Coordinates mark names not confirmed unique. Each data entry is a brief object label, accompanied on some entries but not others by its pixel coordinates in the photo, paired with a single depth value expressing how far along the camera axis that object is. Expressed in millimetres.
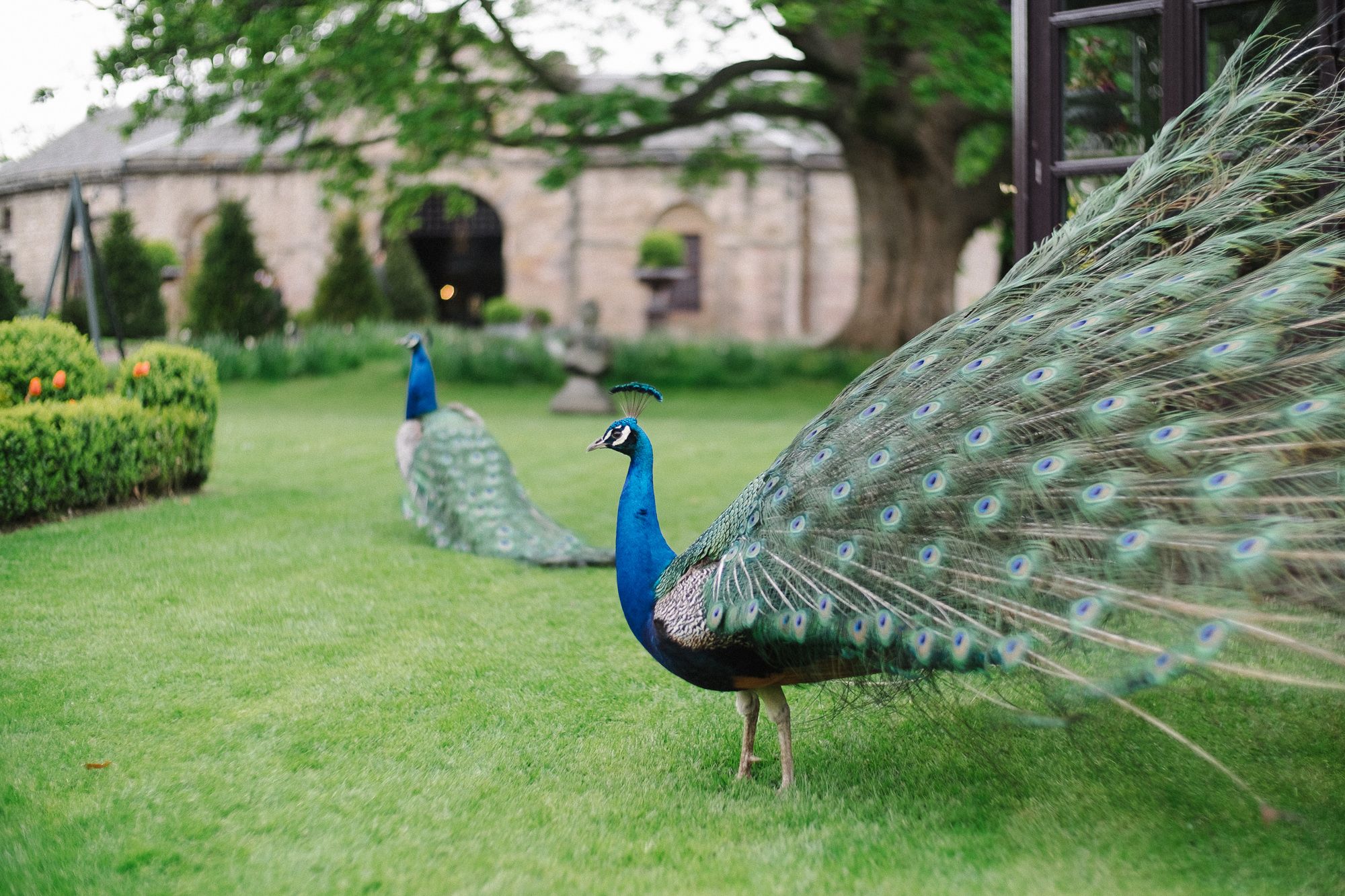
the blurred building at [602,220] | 32219
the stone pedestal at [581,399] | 17797
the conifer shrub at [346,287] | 25781
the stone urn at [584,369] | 17797
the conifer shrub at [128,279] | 21625
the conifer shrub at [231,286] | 22344
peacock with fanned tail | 2859
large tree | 14328
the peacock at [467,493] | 7742
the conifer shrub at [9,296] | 11305
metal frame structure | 10984
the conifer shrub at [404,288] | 28859
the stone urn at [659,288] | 28109
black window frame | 6066
